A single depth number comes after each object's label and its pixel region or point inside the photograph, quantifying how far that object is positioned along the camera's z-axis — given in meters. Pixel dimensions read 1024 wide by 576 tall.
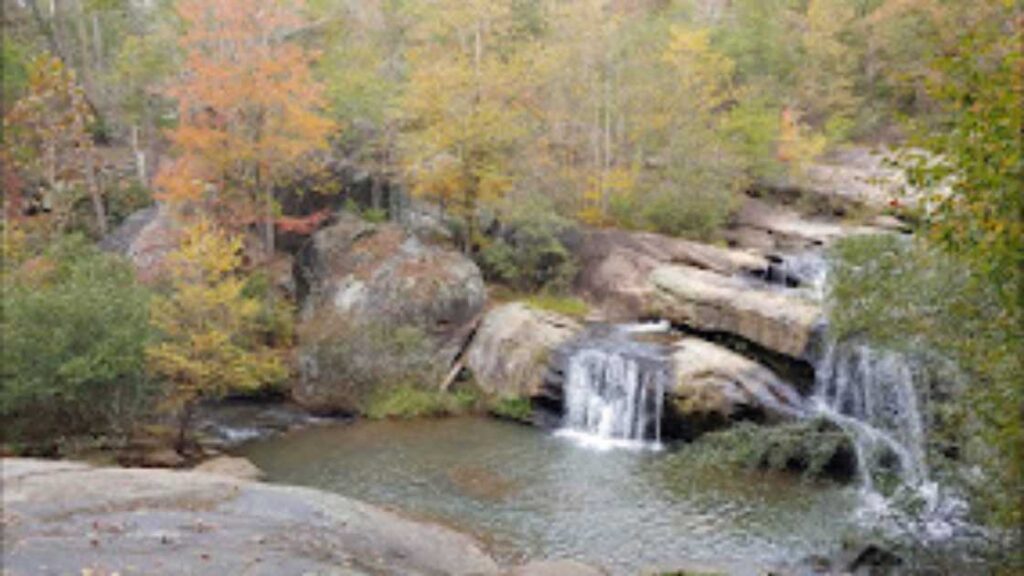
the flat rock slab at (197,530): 8.67
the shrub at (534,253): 25.45
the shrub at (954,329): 6.32
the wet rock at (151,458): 16.44
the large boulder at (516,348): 21.30
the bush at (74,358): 15.30
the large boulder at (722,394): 17.73
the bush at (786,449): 13.14
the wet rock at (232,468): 15.62
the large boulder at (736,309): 18.77
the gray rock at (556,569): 10.70
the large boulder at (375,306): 22.31
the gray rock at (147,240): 24.11
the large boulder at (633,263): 24.36
